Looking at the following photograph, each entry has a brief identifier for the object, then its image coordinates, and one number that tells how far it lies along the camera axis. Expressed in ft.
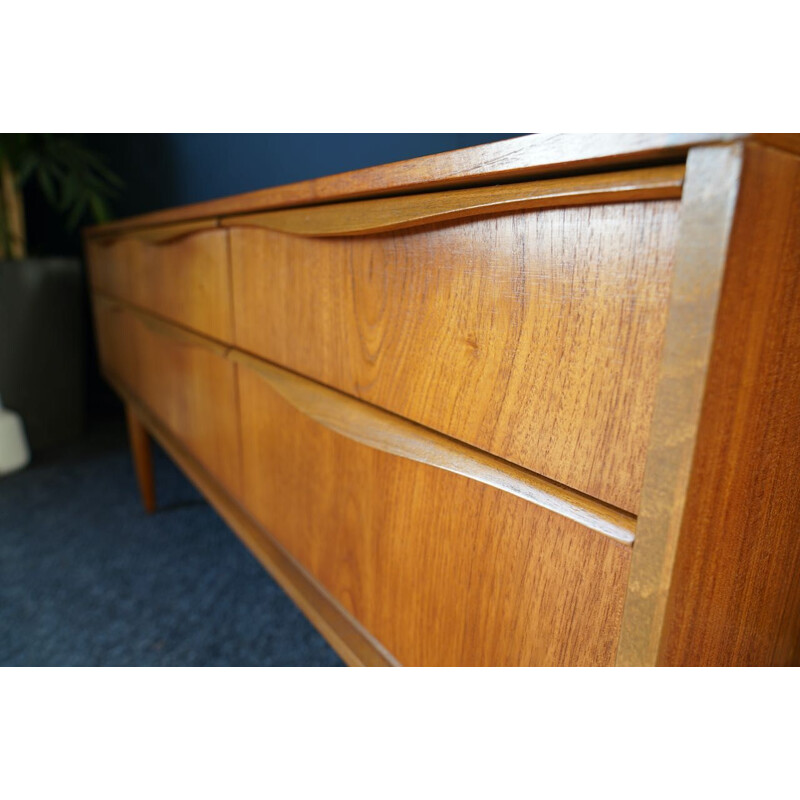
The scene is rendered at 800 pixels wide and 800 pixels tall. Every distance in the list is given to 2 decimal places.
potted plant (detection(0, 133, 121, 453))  4.43
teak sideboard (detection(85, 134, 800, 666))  0.64
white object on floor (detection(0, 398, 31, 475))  4.20
